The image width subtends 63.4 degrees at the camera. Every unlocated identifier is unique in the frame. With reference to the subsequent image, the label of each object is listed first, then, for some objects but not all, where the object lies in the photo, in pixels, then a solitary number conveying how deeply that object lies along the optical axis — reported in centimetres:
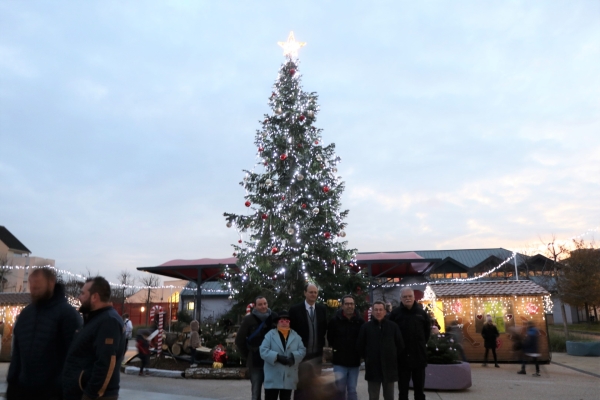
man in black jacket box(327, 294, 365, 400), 635
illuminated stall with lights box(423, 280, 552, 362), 1614
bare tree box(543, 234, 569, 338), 2830
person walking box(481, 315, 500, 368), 1504
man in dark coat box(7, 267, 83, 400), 384
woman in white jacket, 571
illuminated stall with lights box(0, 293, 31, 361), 1683
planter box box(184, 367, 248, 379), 1165
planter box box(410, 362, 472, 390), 968
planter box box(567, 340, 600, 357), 1773
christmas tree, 1527
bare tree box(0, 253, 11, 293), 4133
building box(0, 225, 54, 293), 4853
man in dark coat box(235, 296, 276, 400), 657
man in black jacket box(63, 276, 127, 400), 349
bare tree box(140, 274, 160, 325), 5499
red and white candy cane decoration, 1465
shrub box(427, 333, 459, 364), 991
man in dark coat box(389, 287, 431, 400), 654
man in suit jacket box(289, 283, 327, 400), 639
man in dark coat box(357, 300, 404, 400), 616
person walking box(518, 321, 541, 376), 1224
